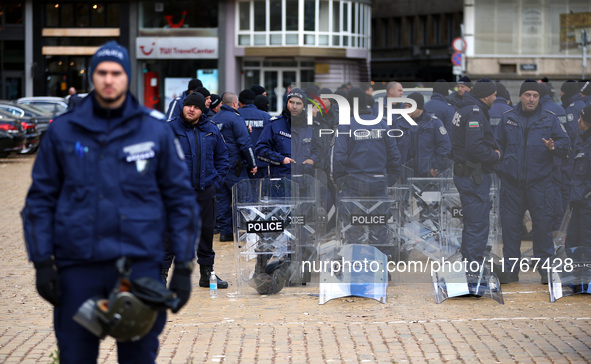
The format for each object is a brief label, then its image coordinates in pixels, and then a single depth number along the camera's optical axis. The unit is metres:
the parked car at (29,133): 30.44
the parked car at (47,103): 36.66
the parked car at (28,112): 32.31
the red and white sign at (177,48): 52.84
